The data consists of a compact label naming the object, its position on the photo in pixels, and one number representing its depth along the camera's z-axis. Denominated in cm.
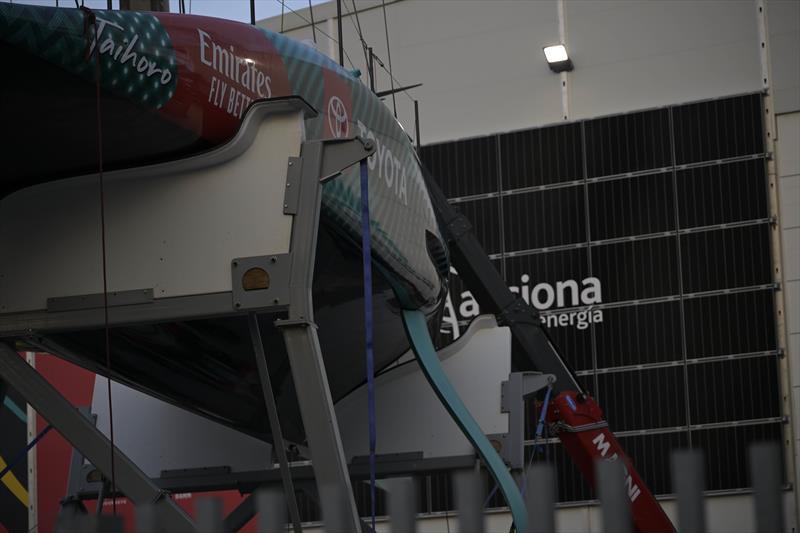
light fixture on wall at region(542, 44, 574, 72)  2127
